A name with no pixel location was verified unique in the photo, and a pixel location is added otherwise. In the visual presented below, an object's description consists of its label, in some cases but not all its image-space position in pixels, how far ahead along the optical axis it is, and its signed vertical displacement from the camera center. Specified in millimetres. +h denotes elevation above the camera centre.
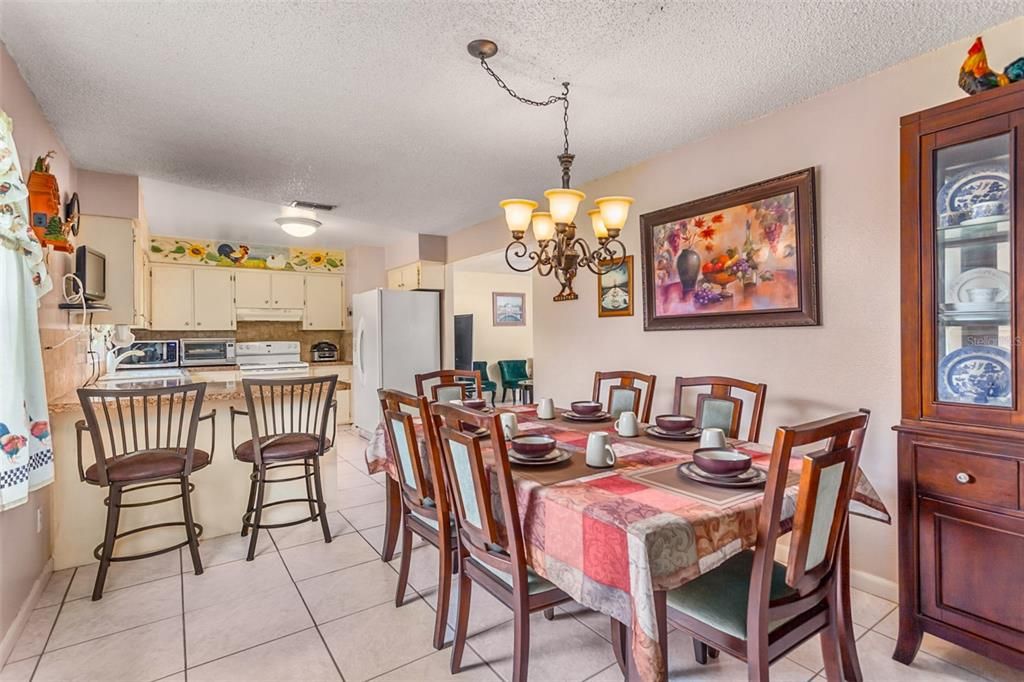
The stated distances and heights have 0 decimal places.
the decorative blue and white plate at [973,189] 1659 +498
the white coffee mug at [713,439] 1852 -379
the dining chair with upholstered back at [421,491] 1830 -611
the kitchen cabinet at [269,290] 5980 +633
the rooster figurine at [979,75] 1652 +877
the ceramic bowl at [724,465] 1533 -394
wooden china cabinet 1595 -147
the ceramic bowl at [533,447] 1795 -389
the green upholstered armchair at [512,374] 7582 -533
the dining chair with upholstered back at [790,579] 1258 -704
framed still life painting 2482 +433
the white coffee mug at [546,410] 2654 -378
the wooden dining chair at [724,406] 2369 -336
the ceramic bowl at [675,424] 2213 -383
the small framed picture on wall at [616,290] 3461 +339
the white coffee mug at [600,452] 1733 -398
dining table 1189 -511
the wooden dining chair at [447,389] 2988 -297
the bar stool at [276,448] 2730 -602
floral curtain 1638 -41
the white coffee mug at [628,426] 2215 -394
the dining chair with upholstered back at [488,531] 1506 -619
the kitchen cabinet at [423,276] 5531 +723
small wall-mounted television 2848 +424
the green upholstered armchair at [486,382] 7555 -653
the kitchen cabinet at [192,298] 5582 +505
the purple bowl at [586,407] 2635 -366
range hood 5996 +327
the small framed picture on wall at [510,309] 8318 +508
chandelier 2059 +510
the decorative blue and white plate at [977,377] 1650 -143
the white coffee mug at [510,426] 2183 -386
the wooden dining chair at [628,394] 2883 -333
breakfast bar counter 2621 -899
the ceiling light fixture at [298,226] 4520 +1063
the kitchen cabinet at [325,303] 6363 +493
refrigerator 5324 -19
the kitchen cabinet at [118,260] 3416 +583
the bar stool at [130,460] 2295 -580
